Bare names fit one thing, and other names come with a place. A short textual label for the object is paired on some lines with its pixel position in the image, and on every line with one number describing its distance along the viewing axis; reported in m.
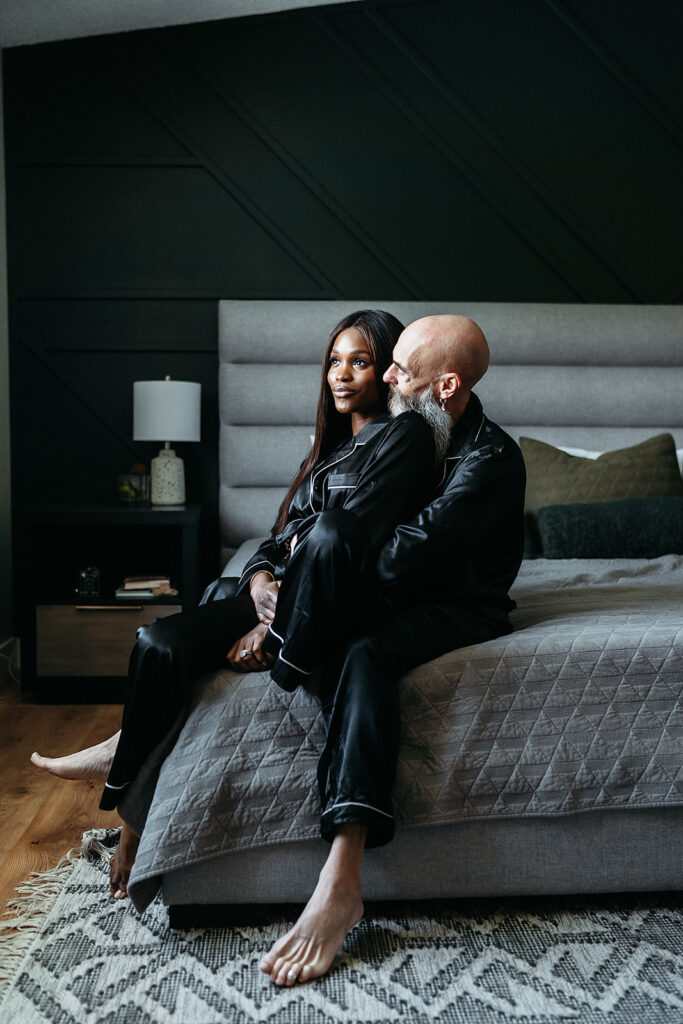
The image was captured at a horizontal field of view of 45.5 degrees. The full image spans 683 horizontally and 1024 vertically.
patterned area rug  1.34
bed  1.54
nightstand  3.06
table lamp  3.24
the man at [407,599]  1.45
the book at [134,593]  3.09
